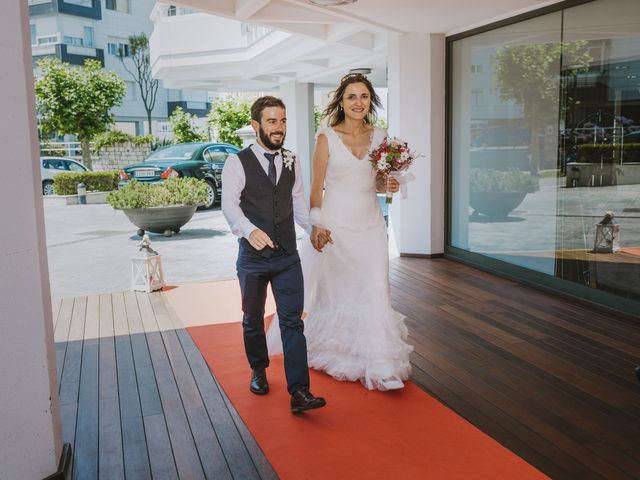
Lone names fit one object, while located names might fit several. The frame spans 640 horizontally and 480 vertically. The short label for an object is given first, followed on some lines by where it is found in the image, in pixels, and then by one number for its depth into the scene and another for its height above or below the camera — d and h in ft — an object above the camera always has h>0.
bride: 13.19 -1.88
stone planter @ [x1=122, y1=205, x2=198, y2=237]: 33.00 -2.52
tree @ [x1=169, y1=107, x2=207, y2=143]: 84.79 +5.59
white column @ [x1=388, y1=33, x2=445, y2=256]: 26.45 +1.66
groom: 11.43 -1.02
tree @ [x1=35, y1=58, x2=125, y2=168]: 67.67 +8.04
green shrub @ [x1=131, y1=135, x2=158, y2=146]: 82.74 +4.06
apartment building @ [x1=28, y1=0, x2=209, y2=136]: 116.06 +25.73
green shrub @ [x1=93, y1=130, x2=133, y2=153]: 79.66 +4.16
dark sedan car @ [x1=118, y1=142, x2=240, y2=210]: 42.27 +0.31
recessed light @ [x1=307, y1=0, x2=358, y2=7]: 20.16 +5.27
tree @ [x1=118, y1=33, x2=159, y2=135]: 119.55 +20.36
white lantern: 22.26 -3.58
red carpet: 9.57 -4.65
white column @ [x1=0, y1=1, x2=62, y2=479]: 8.11 -1.49
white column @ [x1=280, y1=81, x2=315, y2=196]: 55.47 +4.40
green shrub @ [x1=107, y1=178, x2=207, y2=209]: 32.45 -1.25
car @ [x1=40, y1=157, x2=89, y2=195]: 63.16 +0.50
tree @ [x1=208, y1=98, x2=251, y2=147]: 78.38 +6.23
